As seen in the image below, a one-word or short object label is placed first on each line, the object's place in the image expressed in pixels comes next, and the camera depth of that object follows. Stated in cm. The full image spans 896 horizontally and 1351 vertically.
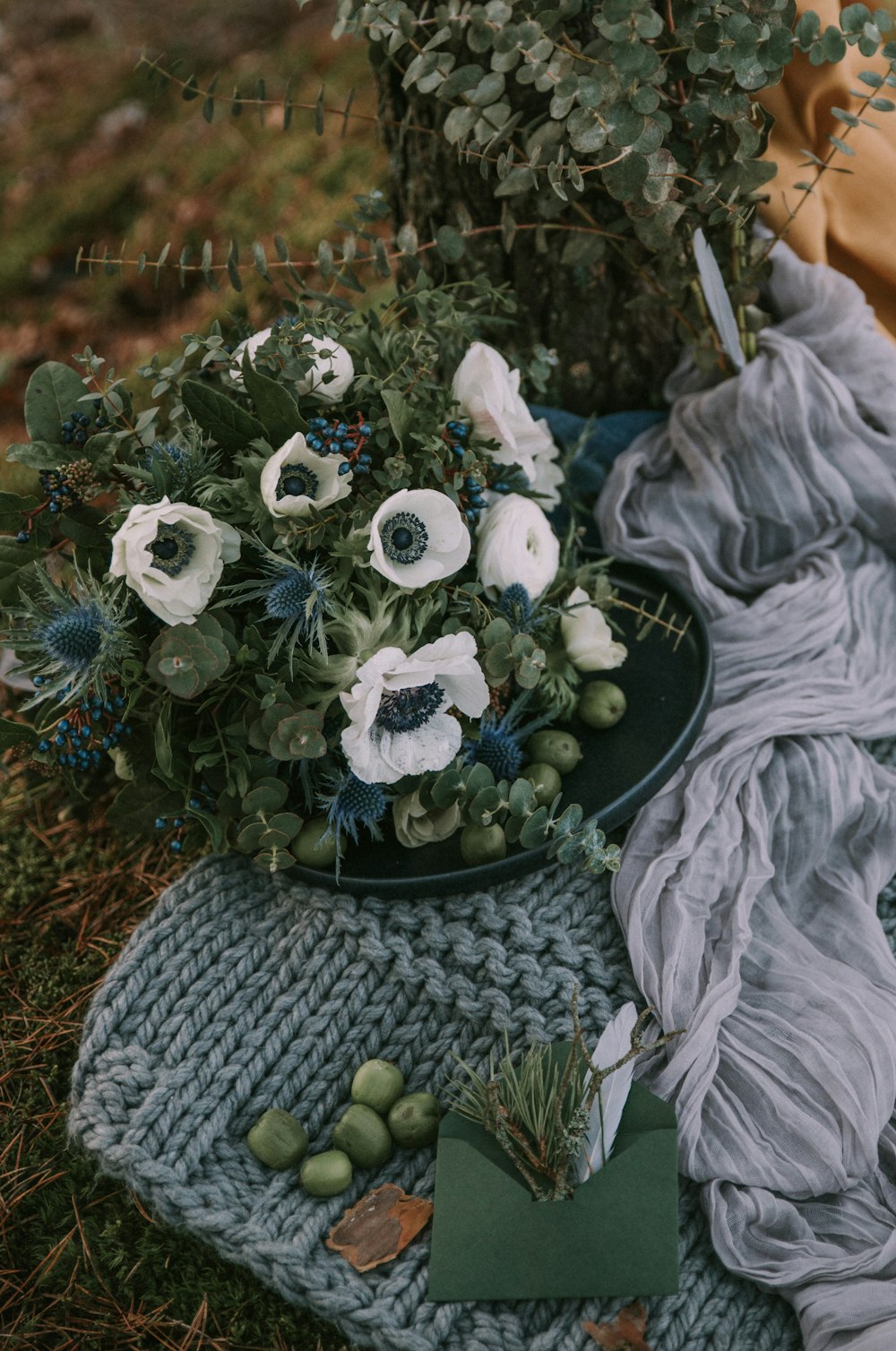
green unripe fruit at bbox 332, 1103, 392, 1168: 114
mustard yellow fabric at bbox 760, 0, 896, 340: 157
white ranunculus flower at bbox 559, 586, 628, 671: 137
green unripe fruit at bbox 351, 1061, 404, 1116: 117
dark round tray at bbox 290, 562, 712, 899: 123
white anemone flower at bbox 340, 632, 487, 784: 110
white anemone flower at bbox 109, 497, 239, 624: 108
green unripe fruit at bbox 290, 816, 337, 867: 125
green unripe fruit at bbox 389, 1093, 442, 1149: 115
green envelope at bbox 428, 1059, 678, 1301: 103
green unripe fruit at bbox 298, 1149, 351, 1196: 112
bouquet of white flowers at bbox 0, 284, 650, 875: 114
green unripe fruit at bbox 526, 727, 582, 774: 133
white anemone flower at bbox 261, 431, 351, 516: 115
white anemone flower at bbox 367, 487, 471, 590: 115
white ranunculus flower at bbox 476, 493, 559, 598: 130
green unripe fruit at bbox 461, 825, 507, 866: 123
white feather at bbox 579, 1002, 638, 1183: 107
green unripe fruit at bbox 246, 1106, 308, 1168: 115
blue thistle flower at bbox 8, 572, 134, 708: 113
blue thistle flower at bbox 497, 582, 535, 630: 131
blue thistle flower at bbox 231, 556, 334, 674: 117
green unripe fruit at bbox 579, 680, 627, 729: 138
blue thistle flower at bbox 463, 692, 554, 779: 130
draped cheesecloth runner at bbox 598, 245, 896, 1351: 110
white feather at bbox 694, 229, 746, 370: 142
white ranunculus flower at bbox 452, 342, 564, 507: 129
